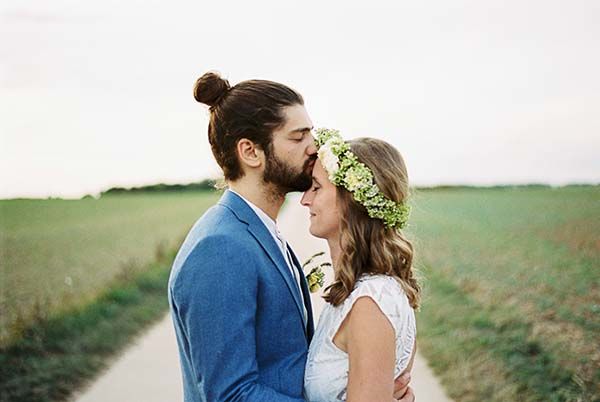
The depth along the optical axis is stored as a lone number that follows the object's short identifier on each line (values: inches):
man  117.4
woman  118.7
